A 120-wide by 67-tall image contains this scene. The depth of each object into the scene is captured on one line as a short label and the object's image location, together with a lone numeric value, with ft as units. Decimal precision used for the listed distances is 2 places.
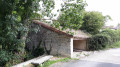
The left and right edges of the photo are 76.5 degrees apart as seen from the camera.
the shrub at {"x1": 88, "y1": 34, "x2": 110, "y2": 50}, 32.12
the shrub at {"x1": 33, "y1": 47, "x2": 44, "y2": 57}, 26.81
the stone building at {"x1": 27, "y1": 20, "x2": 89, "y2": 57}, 23.37
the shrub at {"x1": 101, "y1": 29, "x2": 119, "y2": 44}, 39.16
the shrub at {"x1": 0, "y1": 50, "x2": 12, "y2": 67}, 16.31
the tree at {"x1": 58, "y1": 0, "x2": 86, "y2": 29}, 21.25
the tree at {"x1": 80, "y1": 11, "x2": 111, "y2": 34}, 39.31
